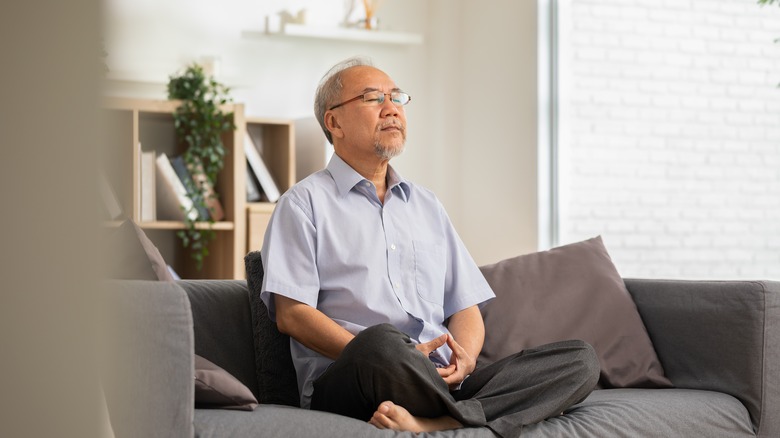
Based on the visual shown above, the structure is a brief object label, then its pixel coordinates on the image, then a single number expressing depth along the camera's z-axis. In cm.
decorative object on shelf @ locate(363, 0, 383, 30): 491
